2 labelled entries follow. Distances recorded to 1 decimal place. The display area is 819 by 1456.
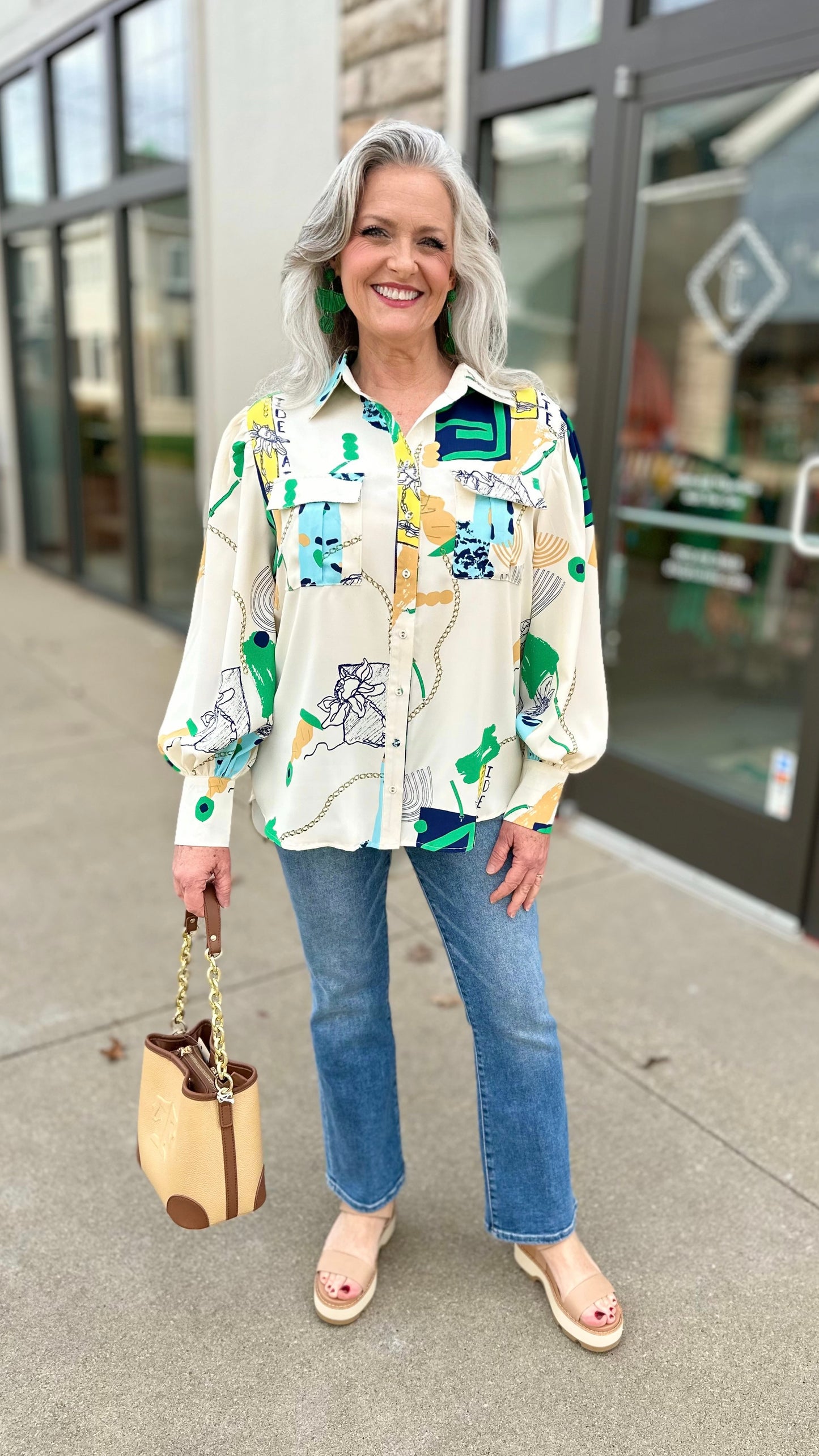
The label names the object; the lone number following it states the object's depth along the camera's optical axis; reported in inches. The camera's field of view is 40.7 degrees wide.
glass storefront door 154.5
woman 65.5
